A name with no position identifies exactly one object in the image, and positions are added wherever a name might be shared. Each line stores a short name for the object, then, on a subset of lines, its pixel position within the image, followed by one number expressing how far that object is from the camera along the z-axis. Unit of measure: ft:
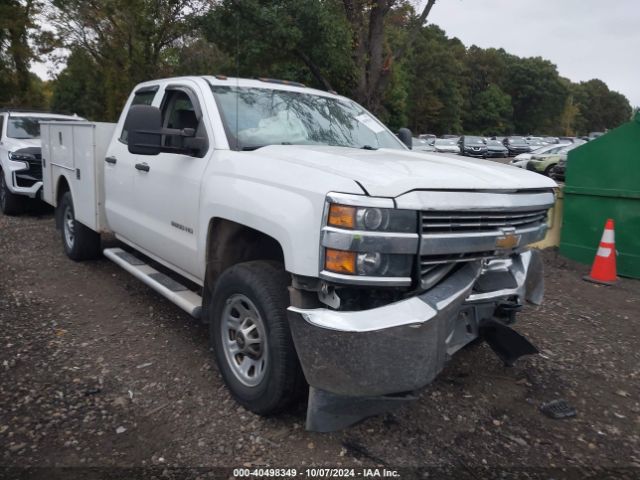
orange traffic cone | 21.20
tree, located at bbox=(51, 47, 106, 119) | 62.95
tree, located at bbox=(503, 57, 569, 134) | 267.18
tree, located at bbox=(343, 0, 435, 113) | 41.83
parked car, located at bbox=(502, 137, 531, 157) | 137.80
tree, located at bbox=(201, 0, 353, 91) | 39.99
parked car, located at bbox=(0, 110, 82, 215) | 30.89
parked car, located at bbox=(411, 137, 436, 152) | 95.51
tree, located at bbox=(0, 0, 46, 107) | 66.13
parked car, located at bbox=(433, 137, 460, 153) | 105.60
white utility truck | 8.73
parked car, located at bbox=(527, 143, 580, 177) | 71.92
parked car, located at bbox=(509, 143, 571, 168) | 76.95
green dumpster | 21.52
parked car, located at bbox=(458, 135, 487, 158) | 99.41
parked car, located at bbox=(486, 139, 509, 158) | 122.89
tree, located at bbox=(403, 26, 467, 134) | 190.49
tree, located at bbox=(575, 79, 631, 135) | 346.74
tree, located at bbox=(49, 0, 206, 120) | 52.24
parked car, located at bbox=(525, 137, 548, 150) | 148.01
